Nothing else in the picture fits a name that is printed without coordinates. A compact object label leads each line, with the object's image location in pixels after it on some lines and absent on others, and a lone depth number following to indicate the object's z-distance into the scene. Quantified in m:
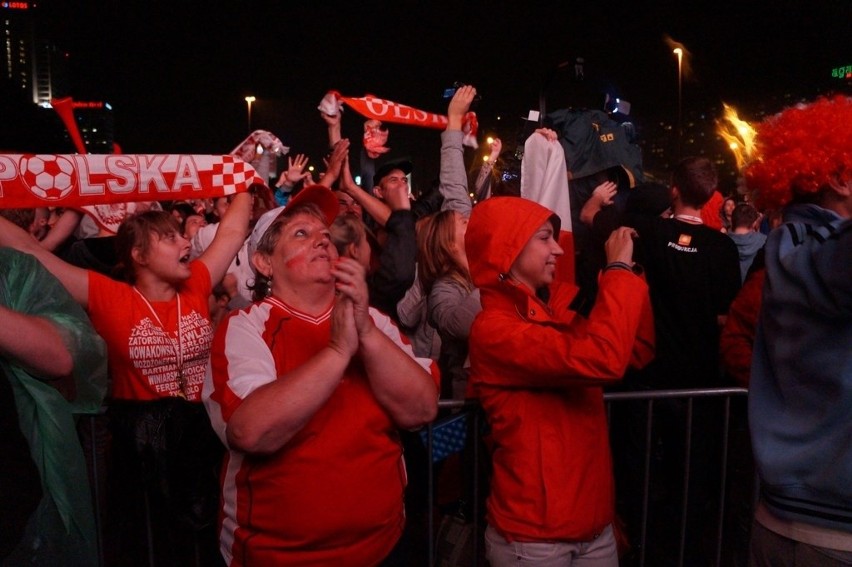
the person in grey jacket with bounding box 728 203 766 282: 5.99
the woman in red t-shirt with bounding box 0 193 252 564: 2.76
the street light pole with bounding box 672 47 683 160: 21.04
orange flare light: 2.62
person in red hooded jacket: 2.56
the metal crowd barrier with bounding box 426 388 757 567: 3.21
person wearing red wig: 1.84
